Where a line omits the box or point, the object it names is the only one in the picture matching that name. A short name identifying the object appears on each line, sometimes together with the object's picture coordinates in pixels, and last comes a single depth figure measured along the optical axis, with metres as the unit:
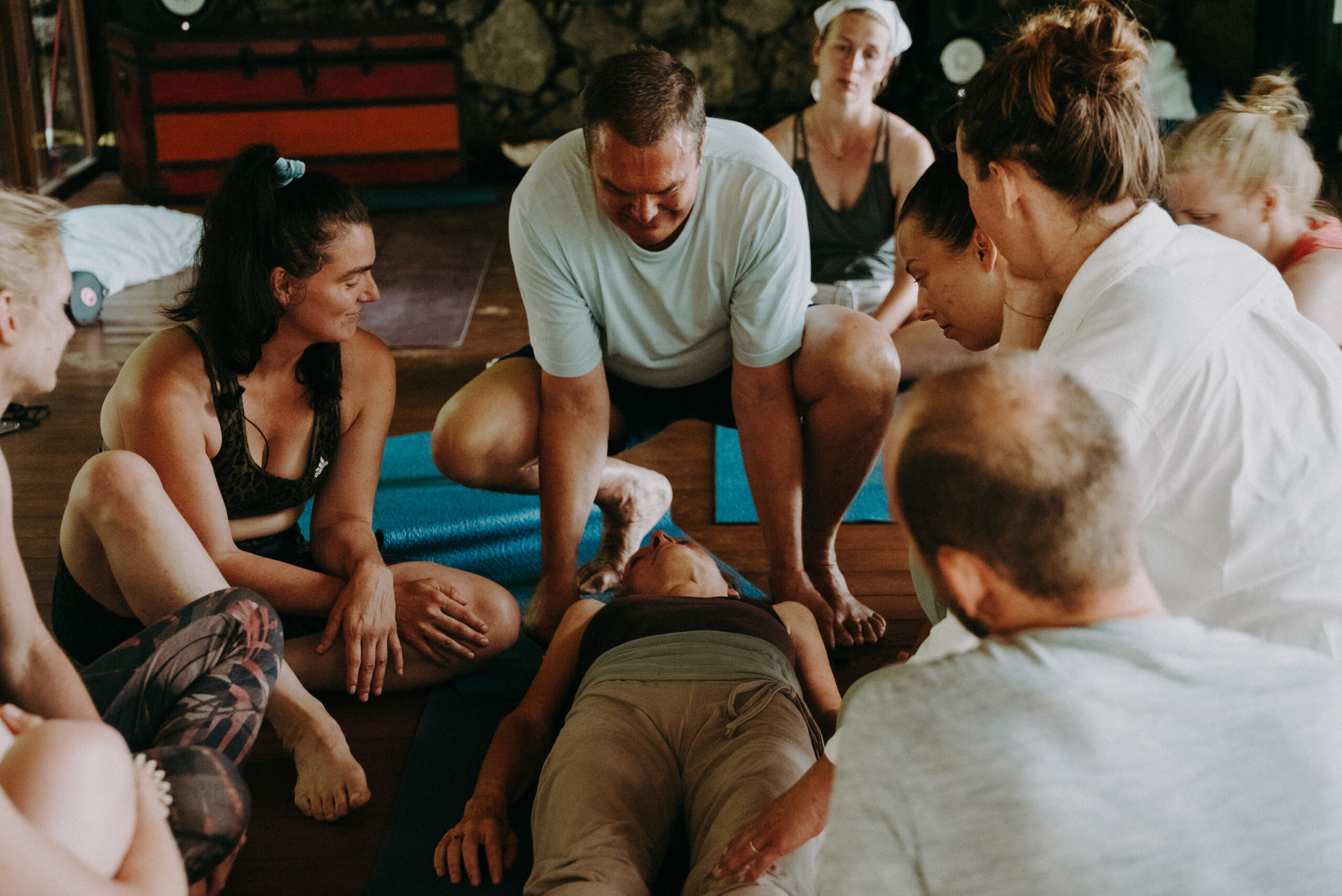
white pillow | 4.14
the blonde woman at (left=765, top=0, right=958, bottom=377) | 2.88
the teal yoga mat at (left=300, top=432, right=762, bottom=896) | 1.51
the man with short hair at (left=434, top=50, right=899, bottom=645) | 1.94
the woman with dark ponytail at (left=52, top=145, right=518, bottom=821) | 1.65
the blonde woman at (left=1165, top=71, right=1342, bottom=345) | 1.91
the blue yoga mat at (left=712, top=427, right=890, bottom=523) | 2.47
